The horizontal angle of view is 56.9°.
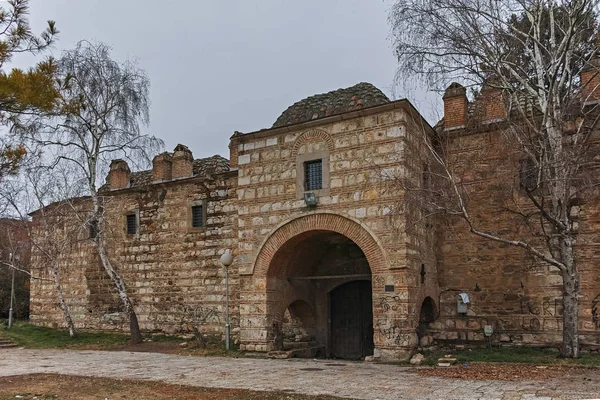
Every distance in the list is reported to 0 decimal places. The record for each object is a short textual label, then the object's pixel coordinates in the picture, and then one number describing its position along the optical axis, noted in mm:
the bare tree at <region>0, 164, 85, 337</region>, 19297
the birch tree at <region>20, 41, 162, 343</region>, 17609
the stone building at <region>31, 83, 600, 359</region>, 12656
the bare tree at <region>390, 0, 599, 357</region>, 11320
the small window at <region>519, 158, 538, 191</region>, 12074
